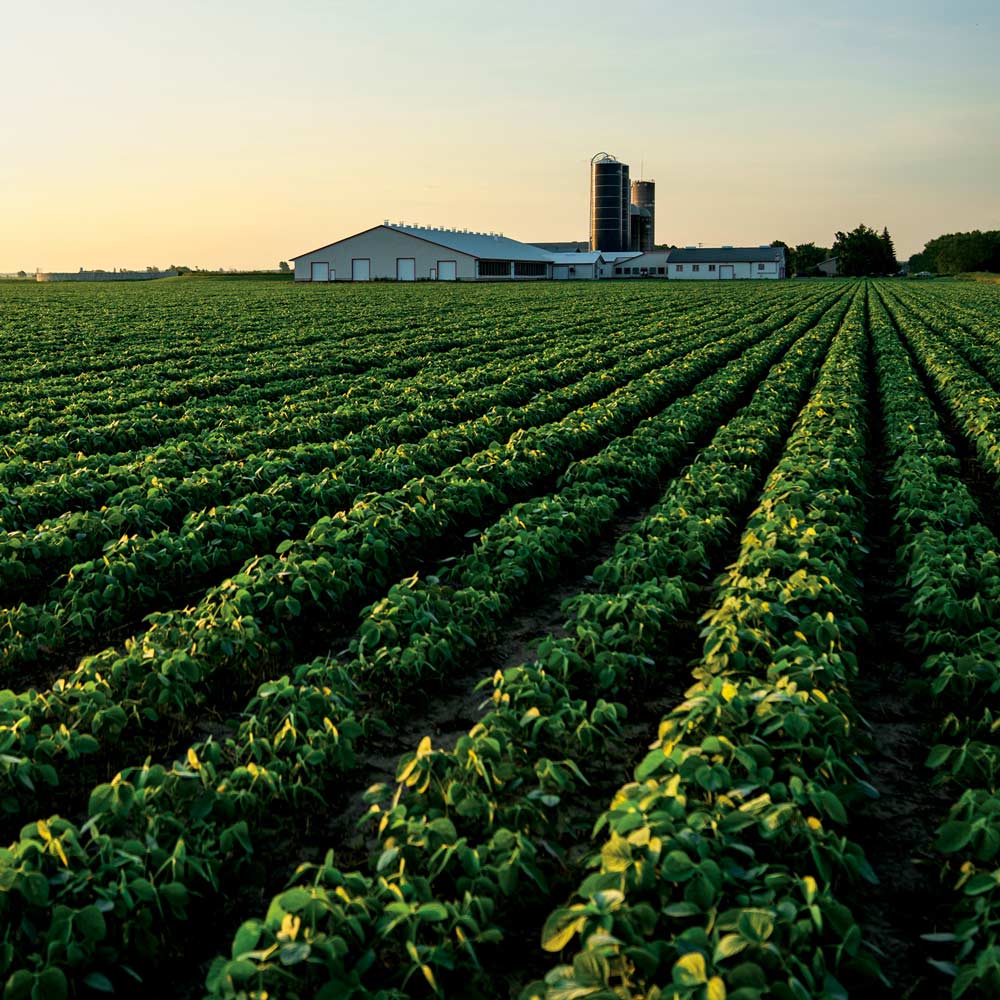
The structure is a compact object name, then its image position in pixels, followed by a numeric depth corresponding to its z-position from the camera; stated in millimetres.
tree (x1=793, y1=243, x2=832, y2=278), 138000
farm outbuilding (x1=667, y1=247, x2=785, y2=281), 116312
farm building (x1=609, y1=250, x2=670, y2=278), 118062
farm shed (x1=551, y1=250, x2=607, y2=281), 111312
